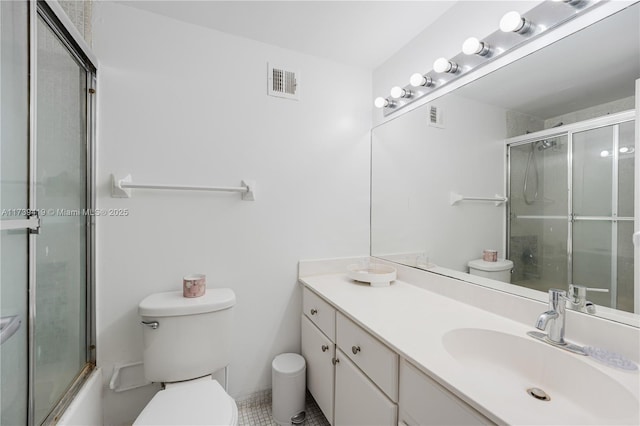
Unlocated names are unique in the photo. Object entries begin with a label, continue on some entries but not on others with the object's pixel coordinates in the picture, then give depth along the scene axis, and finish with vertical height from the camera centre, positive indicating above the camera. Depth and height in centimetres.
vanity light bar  95 +73
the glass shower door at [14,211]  78 +0
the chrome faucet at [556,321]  85 -35
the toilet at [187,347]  110 -65
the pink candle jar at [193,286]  135 -38
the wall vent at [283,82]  166 +82
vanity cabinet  93 -67
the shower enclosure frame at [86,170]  89 +18
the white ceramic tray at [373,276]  157 -39
